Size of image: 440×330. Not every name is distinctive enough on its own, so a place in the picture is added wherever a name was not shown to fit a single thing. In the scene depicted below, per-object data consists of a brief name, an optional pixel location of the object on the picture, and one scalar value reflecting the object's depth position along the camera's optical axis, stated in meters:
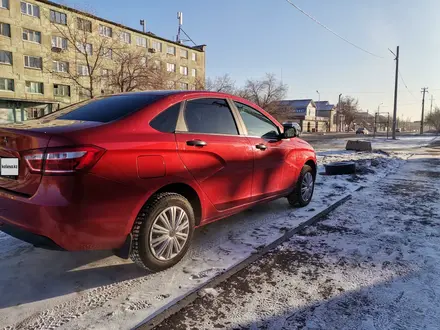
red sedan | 2.29
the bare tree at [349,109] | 100.88
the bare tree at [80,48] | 30.34
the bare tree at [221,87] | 50.51
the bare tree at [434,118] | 84.62
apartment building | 31.50
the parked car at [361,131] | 72.75
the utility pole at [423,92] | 68.25
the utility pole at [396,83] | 31.38
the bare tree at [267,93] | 57.47
